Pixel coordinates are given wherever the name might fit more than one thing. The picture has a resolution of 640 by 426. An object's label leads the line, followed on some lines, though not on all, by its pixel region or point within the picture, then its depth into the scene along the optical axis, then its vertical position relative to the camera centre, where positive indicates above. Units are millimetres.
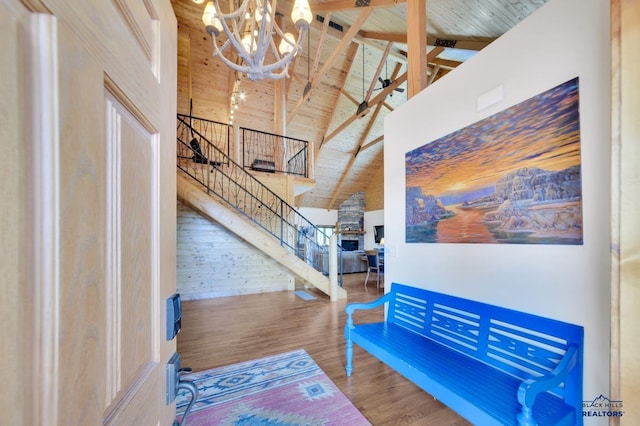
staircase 4551 +163
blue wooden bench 1328 -974
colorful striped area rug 1907 -1487
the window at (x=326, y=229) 11990 -792
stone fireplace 12047 -336
